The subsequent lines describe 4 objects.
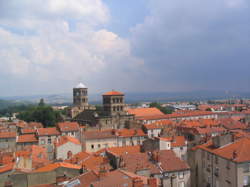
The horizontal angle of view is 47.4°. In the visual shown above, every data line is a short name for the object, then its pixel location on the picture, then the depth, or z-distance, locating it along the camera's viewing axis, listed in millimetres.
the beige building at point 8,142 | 52688
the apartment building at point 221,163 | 30766
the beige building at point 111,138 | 54875
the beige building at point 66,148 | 47375
